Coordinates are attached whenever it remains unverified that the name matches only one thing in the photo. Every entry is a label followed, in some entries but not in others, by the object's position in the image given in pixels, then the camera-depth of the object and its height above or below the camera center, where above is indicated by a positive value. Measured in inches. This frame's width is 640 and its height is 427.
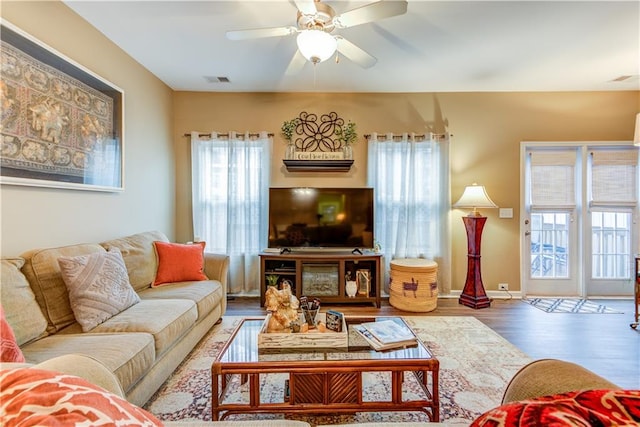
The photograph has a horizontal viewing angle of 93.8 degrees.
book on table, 64.6 -27.9
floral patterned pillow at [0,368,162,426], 20.0 -13.5
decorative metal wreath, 156.8 +42.4
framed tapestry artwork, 70.3 +26.0
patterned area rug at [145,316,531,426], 67.3 -44.6
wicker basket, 133.8 -33.5
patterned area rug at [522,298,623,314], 134.4 -44.0
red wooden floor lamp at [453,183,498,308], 140.2 -13.9
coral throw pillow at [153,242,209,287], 109.0 -18.9
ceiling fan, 68.9 +47.6
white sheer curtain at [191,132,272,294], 153.9 +8.1
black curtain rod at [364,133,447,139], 153.9 +40.1
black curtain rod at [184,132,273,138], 155.1 +40.9
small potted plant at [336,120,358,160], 149.8 +38.3
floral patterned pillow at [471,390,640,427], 19.7 -13.7
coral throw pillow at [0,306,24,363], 46.0 -21.1
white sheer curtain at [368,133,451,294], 153.3 +8.6
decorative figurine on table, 68.7 -22.5
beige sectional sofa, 59.4 -27.0
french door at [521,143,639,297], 154.8 -2.8
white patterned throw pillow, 70.4 -18.5
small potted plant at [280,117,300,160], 150.3 +41.0
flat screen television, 145.9 -2.1
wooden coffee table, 57.6 -32.2
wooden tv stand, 138.3 -29.2
